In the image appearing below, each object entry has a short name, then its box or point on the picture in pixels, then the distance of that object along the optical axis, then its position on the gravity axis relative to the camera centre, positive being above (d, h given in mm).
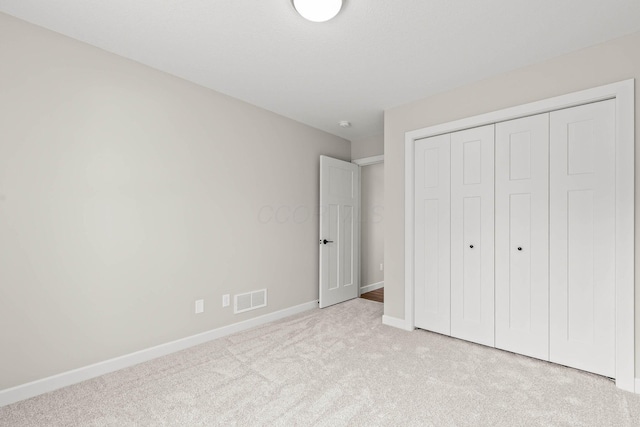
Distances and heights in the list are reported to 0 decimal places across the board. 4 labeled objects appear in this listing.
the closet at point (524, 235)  2262 -169
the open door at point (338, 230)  4086 -217
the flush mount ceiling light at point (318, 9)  1763 +1190
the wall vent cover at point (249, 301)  3236 -932
